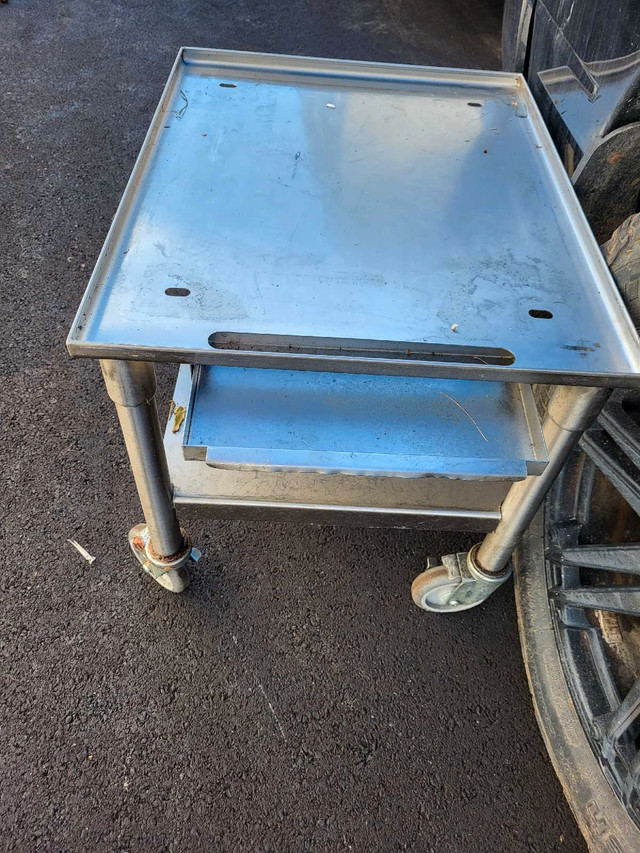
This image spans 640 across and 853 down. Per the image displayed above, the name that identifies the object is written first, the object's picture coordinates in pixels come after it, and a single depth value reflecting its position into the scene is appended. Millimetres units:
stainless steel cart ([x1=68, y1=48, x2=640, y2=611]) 866
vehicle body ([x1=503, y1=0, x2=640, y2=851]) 1103
